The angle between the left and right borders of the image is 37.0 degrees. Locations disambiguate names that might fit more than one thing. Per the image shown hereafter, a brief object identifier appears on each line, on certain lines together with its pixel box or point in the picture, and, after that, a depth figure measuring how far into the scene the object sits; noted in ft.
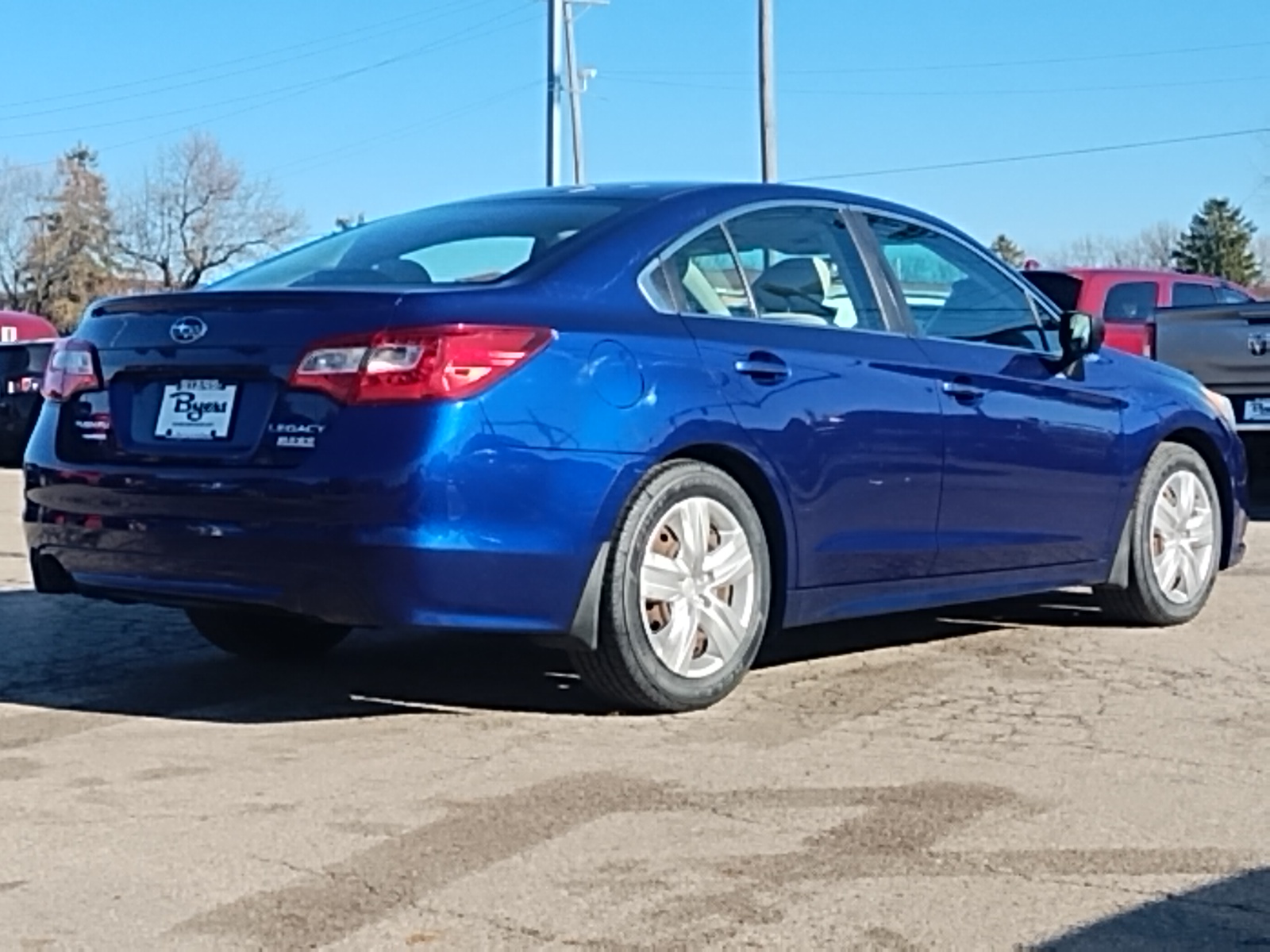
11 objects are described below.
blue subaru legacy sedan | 15.52
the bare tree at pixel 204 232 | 231.91
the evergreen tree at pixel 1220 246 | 267.39
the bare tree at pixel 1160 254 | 266.36
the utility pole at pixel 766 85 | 92.68
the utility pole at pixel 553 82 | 116.41
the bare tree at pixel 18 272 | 252.21
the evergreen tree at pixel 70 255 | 251.39
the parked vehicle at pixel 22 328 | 75.47
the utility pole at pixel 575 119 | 138.44
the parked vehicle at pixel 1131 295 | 49.21
